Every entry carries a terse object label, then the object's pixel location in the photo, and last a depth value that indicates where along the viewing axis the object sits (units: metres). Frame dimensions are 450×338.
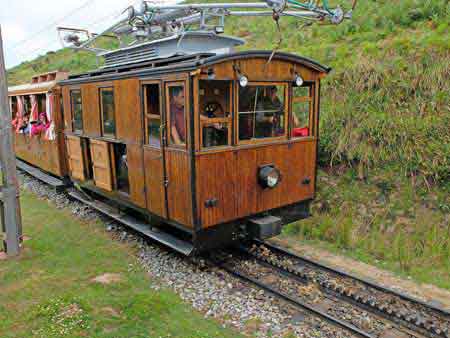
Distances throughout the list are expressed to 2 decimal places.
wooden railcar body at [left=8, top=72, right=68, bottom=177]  10.18
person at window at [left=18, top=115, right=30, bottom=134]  12.27
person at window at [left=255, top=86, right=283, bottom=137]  6.32
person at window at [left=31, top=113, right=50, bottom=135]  10.91
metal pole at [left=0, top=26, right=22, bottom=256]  6.70
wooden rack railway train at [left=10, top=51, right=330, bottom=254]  5.61
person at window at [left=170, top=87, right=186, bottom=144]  5.64
